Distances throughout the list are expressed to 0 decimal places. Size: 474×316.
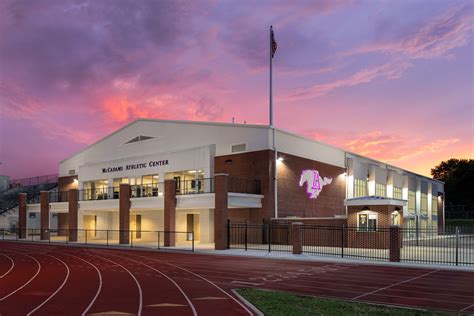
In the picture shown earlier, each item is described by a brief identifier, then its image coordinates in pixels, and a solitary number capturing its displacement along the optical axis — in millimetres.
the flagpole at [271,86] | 41050
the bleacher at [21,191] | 59656
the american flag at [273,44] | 42312
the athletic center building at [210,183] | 36312
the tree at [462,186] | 95562
